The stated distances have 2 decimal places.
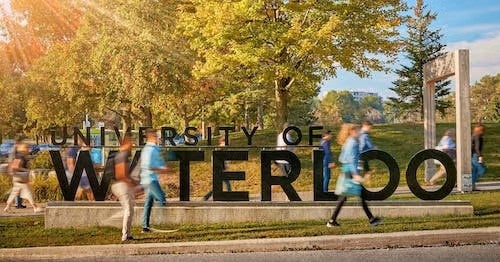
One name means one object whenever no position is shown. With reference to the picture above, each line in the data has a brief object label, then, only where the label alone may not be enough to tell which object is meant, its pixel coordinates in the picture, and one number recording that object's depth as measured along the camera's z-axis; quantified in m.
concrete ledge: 10.77
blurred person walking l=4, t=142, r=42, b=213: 12.52
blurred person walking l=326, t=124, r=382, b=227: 9.68
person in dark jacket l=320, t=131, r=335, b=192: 14.29
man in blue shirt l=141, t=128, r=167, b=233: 9.71
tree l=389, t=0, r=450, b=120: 47.84
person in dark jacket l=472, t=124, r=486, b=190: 14.98
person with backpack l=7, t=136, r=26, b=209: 13.34
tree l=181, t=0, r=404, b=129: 19.03
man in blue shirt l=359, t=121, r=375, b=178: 12.49
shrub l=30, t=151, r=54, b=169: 21.61
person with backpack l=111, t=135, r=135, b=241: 9.17
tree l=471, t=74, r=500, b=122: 85.80
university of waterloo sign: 11.29
